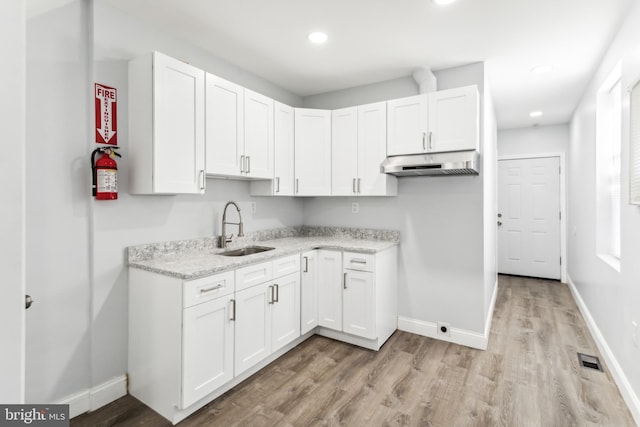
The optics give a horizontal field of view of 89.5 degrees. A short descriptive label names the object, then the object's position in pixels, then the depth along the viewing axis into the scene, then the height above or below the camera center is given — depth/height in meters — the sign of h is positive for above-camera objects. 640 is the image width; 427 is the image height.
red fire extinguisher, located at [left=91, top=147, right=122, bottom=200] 2.04 +0.22
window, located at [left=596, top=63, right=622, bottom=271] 3.08 +0.37
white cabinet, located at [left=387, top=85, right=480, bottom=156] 2.78 +0.81
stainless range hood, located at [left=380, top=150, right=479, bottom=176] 2.70 +0.41
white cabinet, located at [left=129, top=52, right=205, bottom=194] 2.15 +0.60
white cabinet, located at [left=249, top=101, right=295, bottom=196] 3.18 +0.54
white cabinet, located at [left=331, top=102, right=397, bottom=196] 3.22 +0.62
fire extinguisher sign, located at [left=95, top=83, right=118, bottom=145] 2.13 +0.65
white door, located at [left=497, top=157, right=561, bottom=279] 5.45 -0.10
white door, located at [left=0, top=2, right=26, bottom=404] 0.79 +0.02
